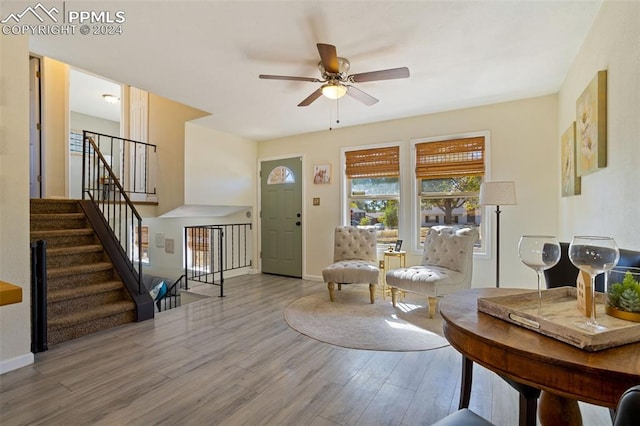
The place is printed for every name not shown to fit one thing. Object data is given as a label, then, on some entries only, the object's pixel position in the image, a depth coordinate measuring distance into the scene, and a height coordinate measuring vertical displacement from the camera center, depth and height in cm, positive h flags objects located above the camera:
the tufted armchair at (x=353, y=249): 390 -55
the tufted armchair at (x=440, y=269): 314 -67
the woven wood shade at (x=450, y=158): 381 +71
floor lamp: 305 +18
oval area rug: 264 -117
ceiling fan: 219 +112
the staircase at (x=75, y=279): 271 -70
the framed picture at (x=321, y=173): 492 +64
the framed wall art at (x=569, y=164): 251 +44
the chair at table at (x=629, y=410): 43 -30
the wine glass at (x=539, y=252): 99 -14
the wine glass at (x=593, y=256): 84 -13
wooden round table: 63 -35
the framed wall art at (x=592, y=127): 186 +59
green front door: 524 -9
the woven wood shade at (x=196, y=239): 535 -51
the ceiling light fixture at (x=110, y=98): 548 +213
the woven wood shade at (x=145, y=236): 589 -50
